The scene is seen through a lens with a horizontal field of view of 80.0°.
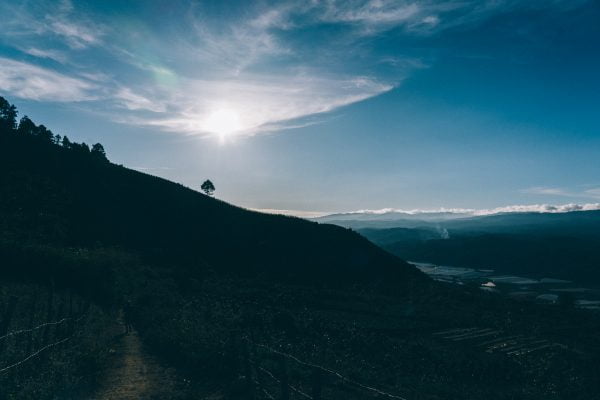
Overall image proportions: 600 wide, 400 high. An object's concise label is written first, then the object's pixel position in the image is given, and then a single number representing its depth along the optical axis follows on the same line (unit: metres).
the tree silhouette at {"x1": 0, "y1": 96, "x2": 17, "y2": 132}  72.00
